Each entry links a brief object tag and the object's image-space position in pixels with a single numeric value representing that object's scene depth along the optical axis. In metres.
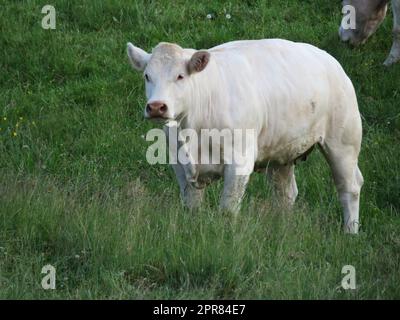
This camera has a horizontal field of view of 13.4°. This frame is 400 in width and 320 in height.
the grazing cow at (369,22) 22.74
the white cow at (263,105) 13.91
